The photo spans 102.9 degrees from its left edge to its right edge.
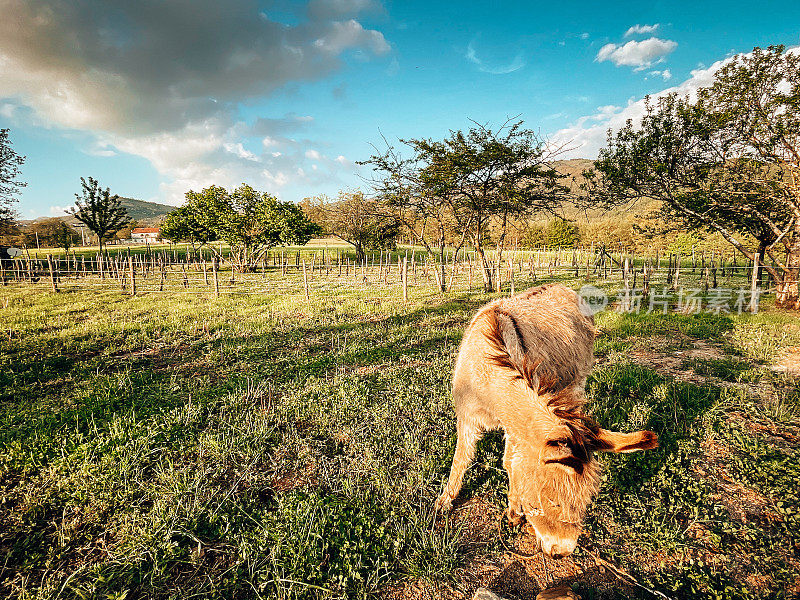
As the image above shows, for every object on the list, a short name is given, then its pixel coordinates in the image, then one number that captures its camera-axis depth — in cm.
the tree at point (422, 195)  1452
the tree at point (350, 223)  3209
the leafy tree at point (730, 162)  988
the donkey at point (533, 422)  181
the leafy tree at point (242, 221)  2531
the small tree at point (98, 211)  3136
